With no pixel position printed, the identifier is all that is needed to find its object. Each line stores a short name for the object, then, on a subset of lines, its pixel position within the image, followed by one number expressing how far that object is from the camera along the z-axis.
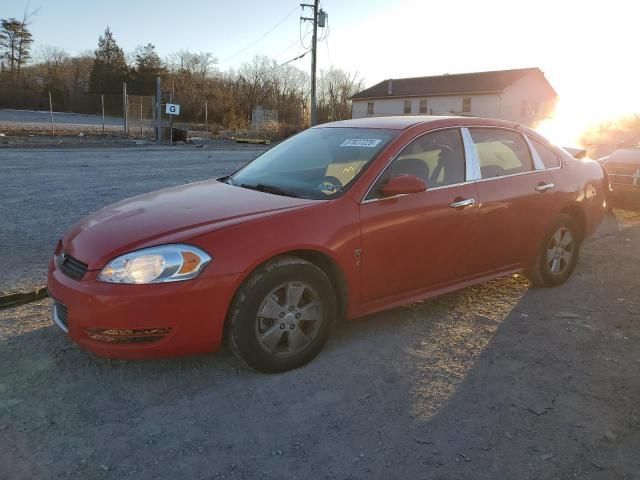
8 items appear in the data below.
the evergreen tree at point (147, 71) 65.31
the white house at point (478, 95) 47.69
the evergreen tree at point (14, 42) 64.81
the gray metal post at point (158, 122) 23.99
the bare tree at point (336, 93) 57.92
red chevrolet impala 2.94
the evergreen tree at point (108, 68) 63.19
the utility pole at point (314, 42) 29.47
